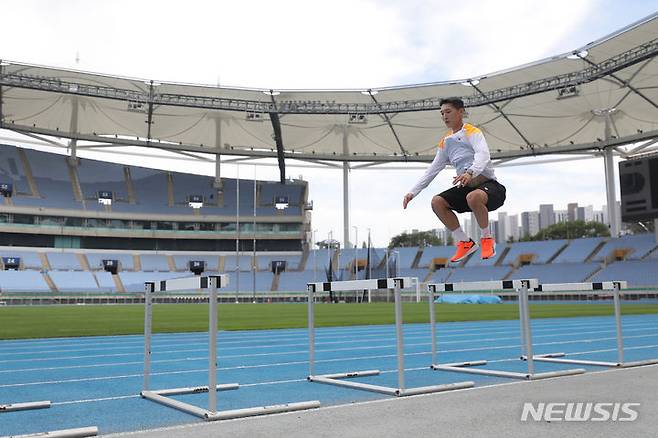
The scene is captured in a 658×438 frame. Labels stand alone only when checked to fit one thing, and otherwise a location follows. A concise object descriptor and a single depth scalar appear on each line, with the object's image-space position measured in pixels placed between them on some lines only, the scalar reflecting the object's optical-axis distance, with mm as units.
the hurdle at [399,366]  7145
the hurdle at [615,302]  9078
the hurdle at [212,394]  6059
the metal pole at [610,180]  52719
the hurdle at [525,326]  8445
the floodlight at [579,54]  38497
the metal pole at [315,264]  63412
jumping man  4547
